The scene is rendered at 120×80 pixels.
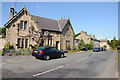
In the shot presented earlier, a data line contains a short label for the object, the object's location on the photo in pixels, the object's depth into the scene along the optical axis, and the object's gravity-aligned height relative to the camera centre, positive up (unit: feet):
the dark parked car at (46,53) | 43.78 -4.09
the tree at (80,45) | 122.64 -2.71
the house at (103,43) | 294.25 -1.25
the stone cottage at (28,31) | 70.95 +7.42
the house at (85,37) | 182.70 +9.17
